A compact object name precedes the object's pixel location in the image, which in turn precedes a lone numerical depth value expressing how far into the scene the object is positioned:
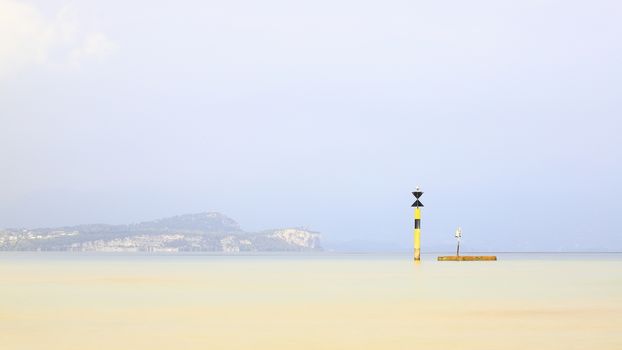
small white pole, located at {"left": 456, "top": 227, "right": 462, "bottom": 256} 99.75
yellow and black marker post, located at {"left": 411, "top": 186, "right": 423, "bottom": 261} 90.06
